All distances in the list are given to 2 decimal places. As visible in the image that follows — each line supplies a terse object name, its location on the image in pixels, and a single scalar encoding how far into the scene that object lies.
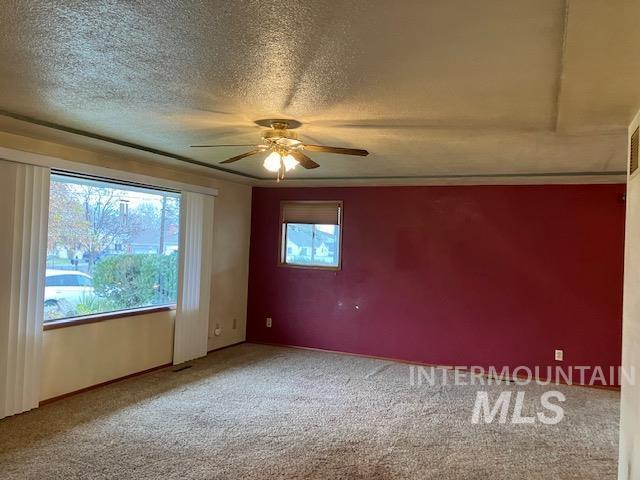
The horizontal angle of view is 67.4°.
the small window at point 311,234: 6.16
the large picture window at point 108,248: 4.10
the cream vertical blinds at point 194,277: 5.25
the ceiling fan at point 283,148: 3.05
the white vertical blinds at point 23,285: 3.60
